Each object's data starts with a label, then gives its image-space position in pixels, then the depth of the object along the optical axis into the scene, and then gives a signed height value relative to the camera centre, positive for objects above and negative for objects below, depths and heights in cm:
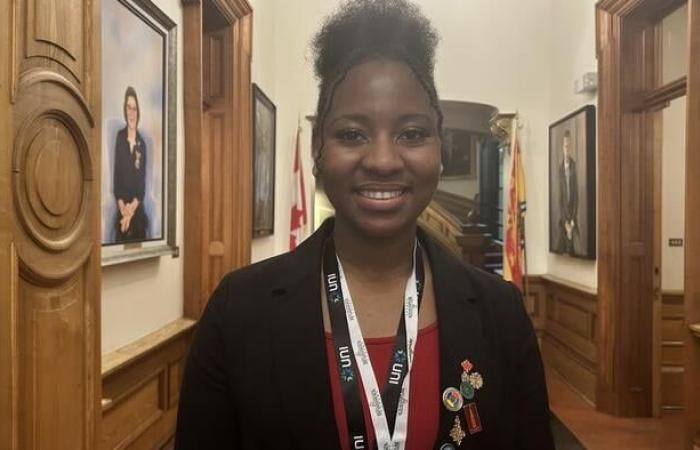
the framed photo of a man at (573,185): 532 +32
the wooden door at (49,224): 143 +0
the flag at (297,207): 613 +14
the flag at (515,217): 629 +3
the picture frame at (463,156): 986 +101
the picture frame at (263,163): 505 +48
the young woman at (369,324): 102 -17
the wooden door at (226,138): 447 +60
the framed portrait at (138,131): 250 +39
